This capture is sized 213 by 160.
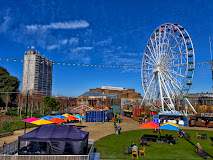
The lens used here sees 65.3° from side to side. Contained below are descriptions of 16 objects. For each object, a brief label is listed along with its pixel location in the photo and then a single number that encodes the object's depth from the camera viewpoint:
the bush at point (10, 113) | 31.96
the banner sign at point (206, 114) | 26.06
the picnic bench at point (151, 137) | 16.81
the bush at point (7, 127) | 20.40
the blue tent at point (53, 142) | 9.73
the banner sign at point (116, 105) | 32.60
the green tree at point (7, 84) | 38.12
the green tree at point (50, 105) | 44.56
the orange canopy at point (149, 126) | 15.59
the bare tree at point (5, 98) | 37.66
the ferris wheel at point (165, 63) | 29.97
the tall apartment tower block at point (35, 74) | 127.31
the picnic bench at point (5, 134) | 18.08
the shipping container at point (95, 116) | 32.03
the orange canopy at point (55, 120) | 19.87
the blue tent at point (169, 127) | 14.75
